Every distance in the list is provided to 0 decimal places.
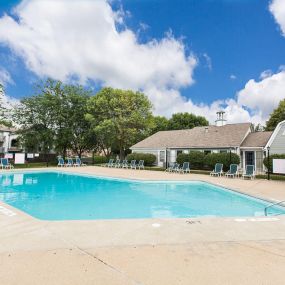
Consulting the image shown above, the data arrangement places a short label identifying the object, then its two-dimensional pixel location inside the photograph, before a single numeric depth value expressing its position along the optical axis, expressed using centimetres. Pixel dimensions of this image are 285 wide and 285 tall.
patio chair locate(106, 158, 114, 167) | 2776
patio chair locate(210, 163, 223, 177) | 1888
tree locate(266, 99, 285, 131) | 3256
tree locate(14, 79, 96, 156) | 3064
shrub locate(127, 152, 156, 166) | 2669
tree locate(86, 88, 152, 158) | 3078
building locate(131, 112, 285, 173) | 2012
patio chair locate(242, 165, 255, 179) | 1658
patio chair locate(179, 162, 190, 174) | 2114
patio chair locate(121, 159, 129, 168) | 2630
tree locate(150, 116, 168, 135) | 4587
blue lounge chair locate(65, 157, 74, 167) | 2847
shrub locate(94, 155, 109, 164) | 3741
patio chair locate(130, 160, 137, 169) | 2556
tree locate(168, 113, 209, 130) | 4550
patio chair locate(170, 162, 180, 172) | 2141
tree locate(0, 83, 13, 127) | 2684
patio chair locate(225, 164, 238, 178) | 1795
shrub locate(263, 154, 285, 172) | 1766
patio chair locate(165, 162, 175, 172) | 2198
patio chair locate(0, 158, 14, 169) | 2370
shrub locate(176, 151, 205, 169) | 2242
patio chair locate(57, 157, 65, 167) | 2823
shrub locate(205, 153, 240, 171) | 2000
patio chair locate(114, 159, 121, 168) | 2716
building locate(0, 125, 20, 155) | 4491
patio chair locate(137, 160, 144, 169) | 2517
